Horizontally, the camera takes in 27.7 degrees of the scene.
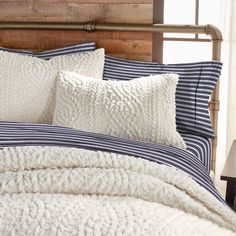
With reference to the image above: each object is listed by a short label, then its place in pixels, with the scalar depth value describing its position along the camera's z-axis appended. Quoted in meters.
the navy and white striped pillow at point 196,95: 2.29
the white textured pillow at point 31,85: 2.36
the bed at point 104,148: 1.28
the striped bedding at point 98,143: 1.64
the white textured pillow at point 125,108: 2.07
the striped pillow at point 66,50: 2.63
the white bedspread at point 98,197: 1.23
